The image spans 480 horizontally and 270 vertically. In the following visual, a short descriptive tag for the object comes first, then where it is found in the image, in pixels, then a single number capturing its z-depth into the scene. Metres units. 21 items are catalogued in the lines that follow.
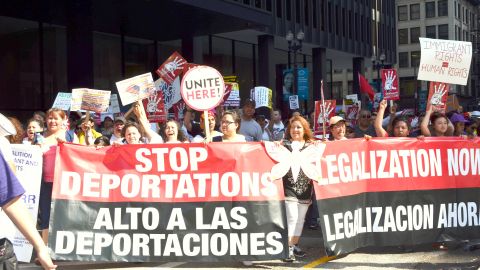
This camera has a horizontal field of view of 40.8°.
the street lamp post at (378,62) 40.28
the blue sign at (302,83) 28.11
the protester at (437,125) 7.80
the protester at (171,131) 7.36
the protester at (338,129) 7.62
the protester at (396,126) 7.64
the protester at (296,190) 6.82
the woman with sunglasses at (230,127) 7.12
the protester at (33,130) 8.51
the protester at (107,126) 11.90
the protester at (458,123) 9.71
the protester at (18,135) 6.44
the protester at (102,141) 7.53
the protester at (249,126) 9.65
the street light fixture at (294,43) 27.66
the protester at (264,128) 12.13
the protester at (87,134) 8.67
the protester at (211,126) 8.13
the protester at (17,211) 2.95
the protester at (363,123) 9.40
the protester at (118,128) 9.09
